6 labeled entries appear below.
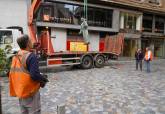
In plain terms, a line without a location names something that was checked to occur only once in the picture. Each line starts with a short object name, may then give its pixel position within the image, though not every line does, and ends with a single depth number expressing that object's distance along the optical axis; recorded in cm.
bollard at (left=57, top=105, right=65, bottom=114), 202
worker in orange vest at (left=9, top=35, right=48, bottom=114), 200
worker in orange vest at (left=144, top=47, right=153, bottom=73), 782
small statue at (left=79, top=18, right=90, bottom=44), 892
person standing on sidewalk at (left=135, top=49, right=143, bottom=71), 815
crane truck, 735
